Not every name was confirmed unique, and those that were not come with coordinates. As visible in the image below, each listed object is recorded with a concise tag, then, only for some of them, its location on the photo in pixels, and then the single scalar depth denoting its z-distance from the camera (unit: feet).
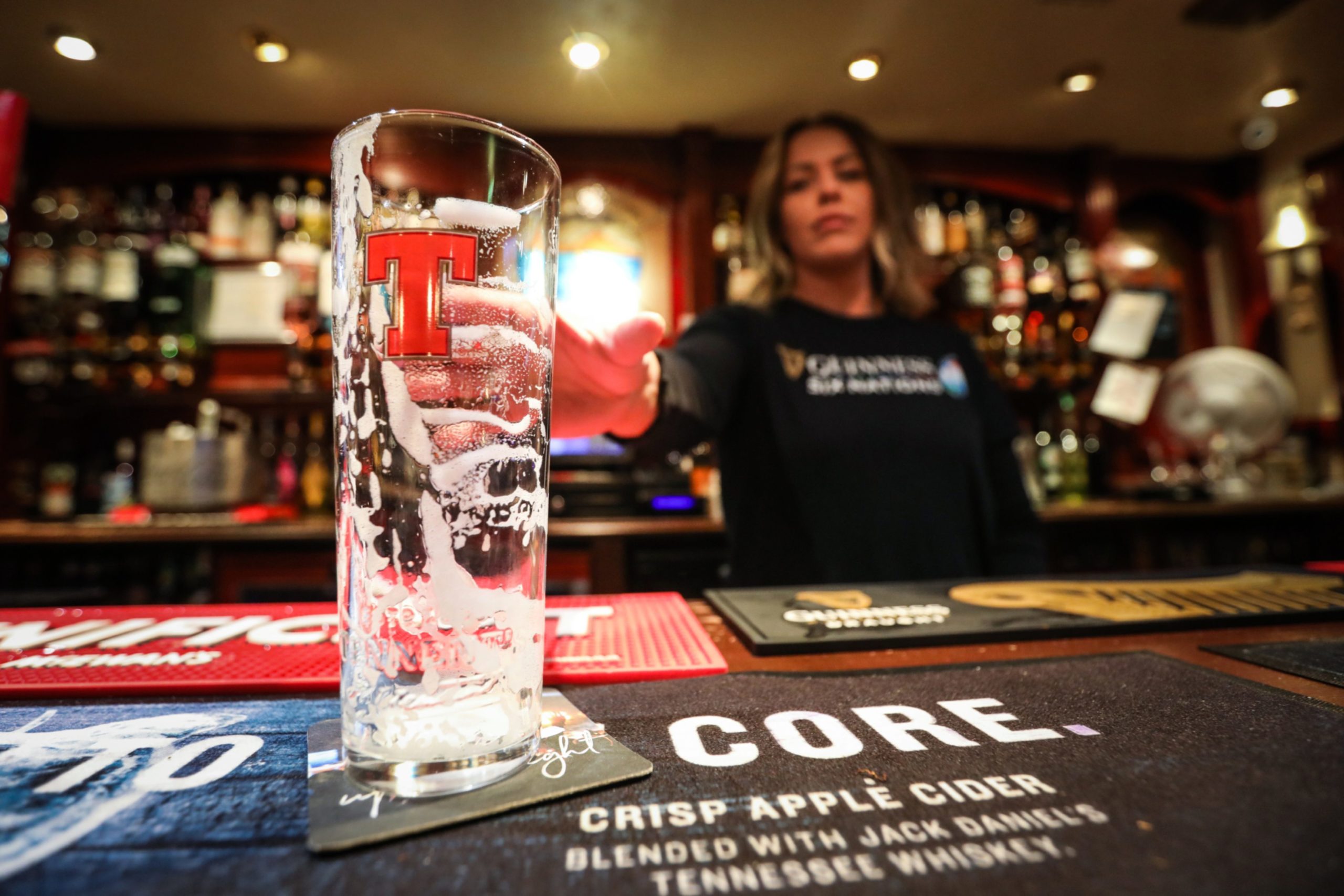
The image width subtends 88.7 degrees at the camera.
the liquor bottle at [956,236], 8.81
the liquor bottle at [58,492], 7.63
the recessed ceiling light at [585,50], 6.77
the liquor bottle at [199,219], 8.30
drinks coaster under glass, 0.77
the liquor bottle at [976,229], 9.03
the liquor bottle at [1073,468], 8.58
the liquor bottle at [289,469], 7.98
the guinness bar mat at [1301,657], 1.29
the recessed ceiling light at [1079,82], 7.57
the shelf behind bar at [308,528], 6.41
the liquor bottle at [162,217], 8.20
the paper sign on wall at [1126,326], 8.86
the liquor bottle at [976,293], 8.55
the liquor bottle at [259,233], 8.20
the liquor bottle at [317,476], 7.97
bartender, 3.88
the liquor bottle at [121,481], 7.72
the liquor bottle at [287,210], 8.29
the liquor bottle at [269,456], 8.27
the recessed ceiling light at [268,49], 6.58
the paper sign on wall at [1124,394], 8.99
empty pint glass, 0.89
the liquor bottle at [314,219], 8.24
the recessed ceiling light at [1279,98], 8.09
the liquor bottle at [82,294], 7.70
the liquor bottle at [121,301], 7.71
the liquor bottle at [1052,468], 8.34
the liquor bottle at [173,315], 7.96
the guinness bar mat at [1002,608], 1.68
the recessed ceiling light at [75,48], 6.56
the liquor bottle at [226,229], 8.09
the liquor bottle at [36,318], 7.66
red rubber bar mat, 1.40
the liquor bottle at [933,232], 8.72
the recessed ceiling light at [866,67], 7.20
